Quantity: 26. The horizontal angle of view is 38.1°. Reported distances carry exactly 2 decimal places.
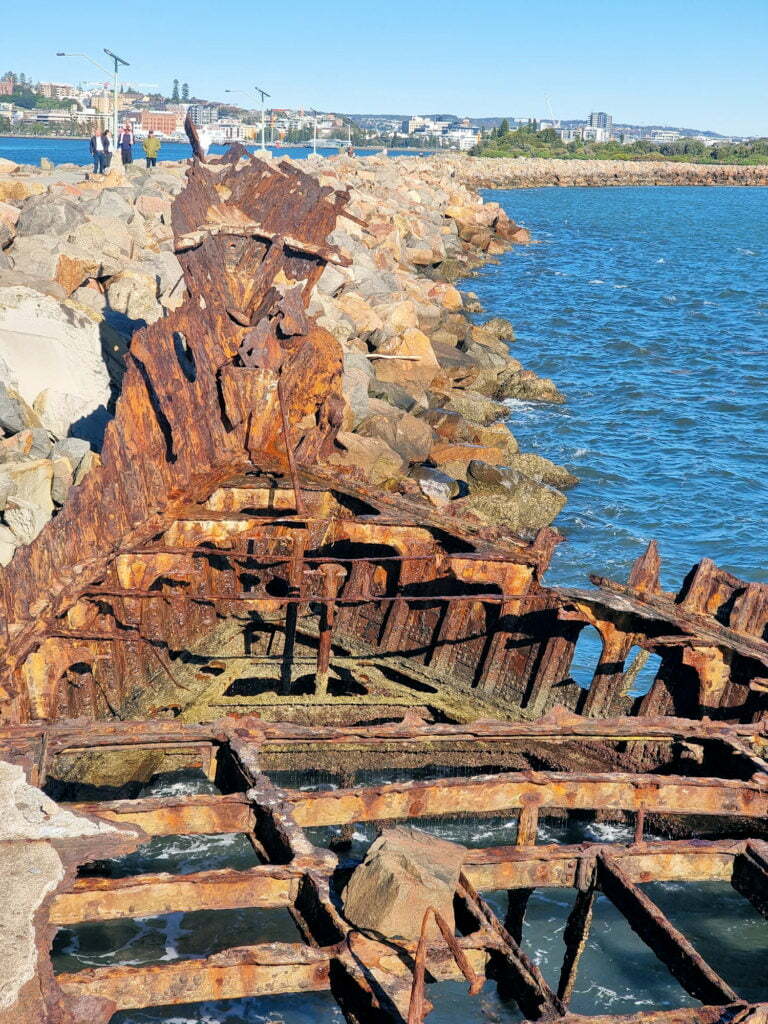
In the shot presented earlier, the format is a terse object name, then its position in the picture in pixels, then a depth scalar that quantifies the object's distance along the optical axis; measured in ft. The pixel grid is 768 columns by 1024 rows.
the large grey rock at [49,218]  76.43
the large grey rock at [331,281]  88.58
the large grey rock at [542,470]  72.18
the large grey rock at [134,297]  65.16
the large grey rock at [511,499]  61.93
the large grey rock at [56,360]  52.49
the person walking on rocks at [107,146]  129.70
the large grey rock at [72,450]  46.86
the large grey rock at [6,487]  42.11
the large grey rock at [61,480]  44.14
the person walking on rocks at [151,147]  137.18
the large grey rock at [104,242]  71.41
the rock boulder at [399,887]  19.17
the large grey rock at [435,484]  61.21
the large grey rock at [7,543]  40.68
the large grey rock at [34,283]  59.93
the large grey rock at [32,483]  42.80
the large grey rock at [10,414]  48.21
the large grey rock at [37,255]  64.39
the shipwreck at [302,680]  19.13
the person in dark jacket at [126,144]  135.95
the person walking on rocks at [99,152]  128.67
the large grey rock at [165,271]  69.36
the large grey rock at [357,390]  65.72
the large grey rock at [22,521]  41.73
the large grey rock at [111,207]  86.69
